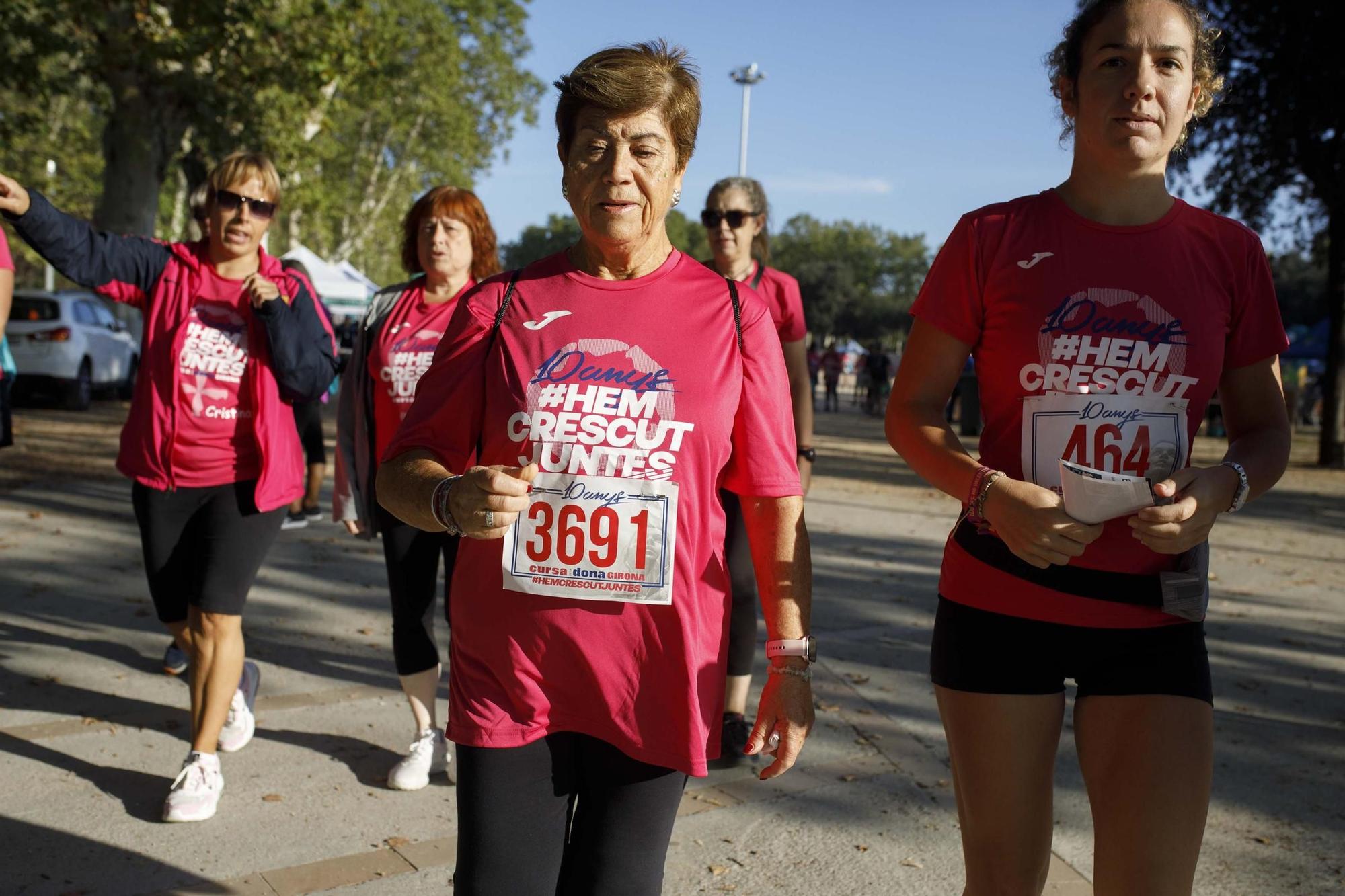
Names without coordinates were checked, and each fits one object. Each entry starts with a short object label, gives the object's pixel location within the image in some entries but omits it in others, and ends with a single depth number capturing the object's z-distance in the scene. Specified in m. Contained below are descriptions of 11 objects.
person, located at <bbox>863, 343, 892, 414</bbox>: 32.09
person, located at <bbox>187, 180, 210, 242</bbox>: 4.53
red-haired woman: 4.46
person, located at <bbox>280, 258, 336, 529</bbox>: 6.76
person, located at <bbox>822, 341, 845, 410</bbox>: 34.69
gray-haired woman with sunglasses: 4.76
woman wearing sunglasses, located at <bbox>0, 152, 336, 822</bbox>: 4.23
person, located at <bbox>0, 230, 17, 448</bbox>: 4.05
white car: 18.61
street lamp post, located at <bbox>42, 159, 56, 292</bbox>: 32.33
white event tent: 31.31
